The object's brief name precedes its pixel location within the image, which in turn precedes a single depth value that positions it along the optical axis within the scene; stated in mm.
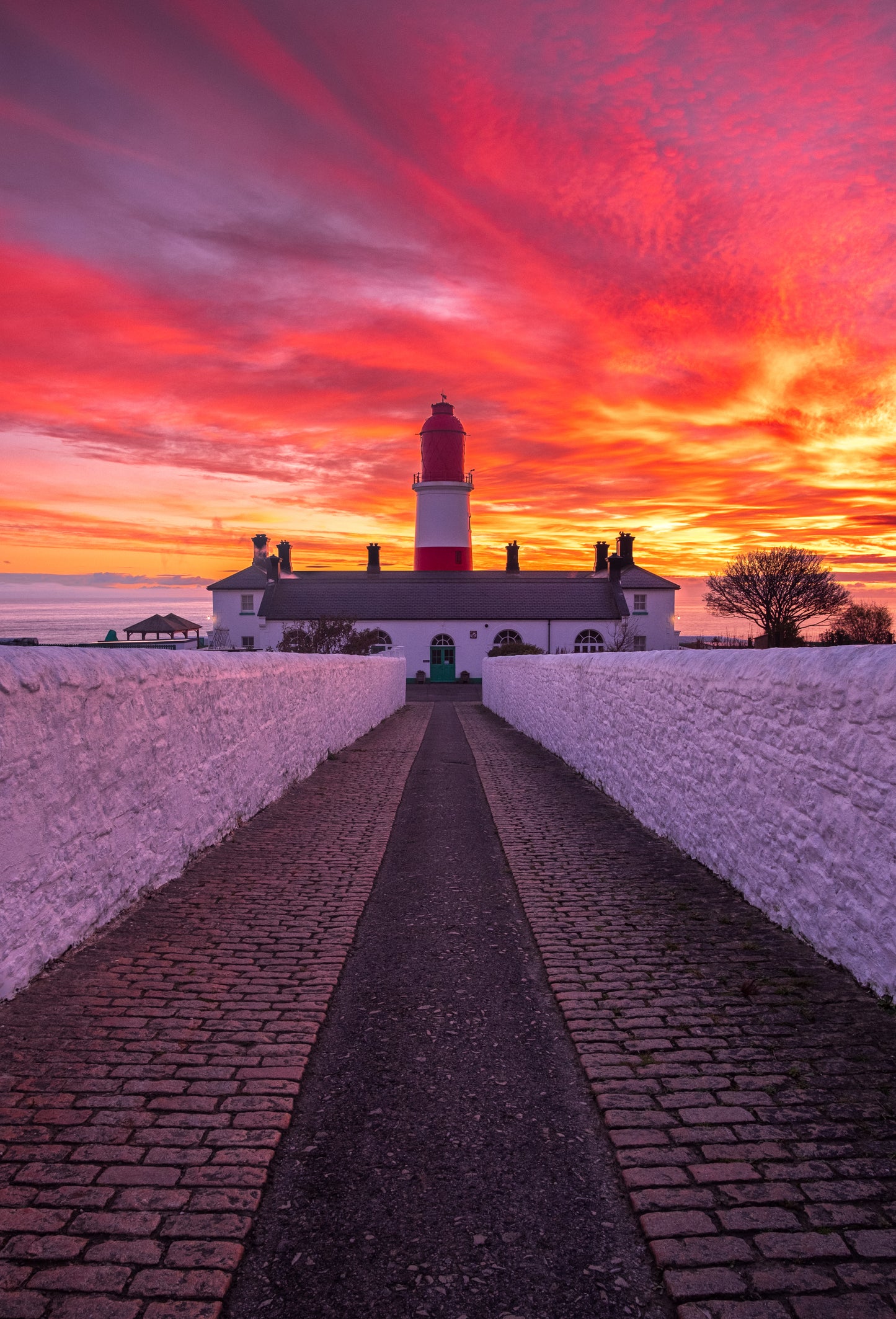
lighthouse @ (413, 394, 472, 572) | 47250
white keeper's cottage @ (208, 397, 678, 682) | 47562
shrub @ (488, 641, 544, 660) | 33812
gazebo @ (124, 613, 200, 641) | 42125
